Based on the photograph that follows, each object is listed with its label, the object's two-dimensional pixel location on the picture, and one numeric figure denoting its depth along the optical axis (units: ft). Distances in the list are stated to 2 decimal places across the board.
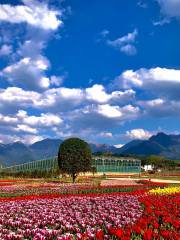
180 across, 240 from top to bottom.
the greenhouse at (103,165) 195.38
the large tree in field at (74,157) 103.71
